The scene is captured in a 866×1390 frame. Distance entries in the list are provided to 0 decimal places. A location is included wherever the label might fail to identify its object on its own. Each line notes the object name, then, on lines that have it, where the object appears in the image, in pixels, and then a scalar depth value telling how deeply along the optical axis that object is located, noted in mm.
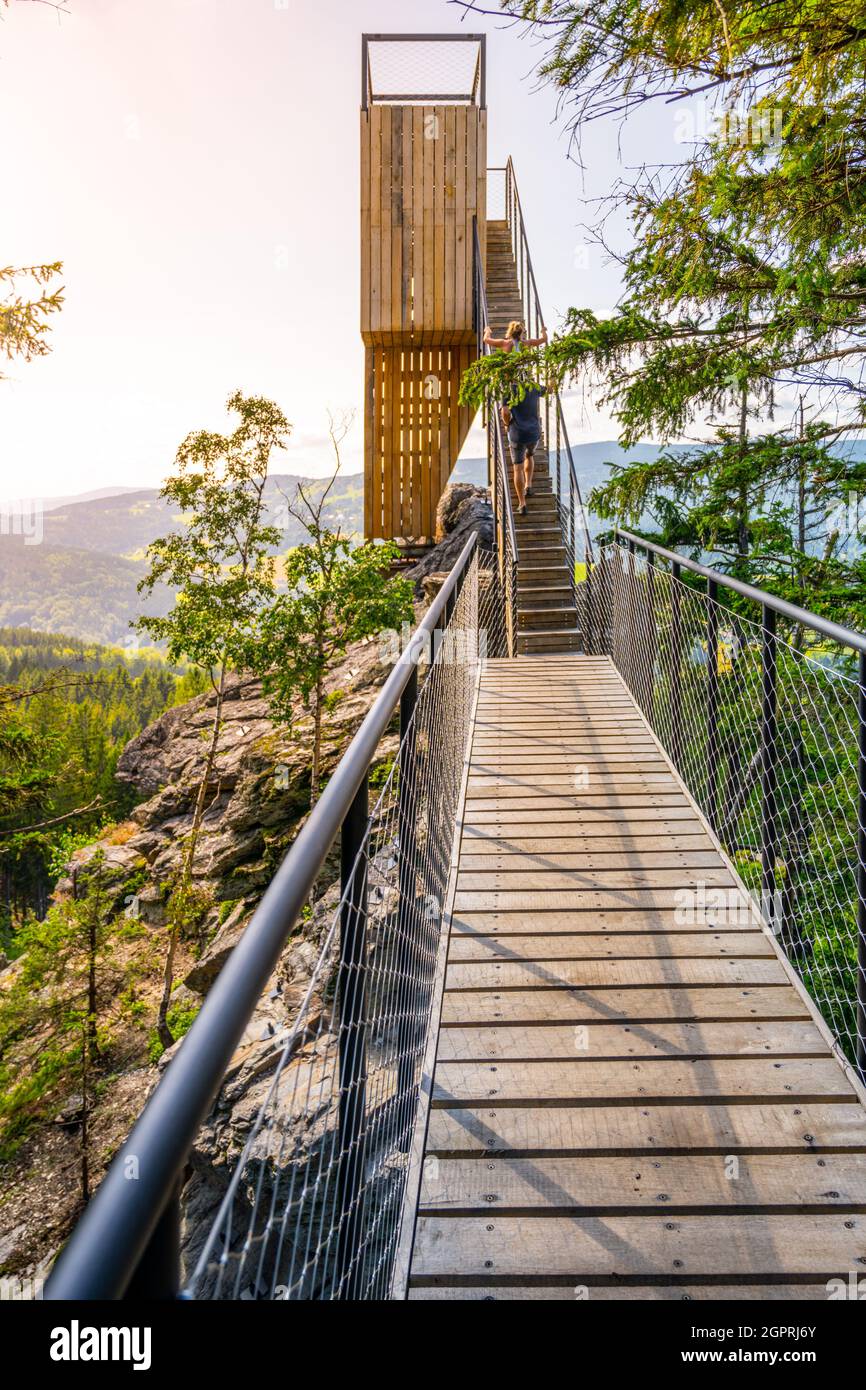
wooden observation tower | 14414
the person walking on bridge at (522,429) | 8648
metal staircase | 9273
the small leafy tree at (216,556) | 15992
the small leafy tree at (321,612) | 14648
